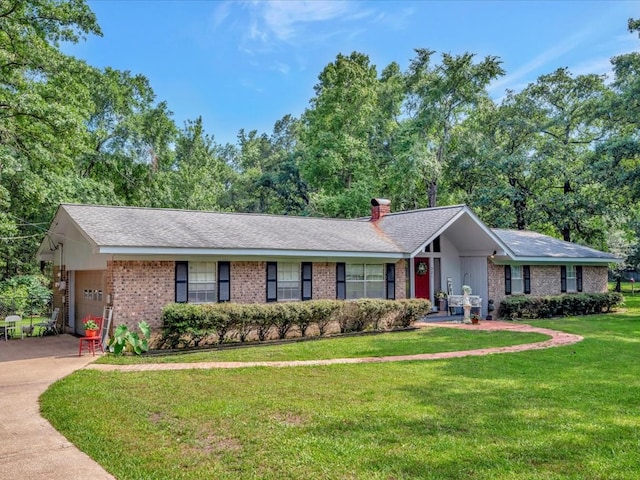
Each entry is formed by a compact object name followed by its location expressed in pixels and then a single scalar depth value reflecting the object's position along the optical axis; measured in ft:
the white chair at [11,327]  51.88
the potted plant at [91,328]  40.04
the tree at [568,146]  99.14
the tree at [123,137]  96.58
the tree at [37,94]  58.54
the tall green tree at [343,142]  111.96
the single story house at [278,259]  43.88
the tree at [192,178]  103.19
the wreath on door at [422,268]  67.00
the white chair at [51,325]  54.34
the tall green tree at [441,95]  108.68
